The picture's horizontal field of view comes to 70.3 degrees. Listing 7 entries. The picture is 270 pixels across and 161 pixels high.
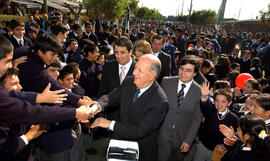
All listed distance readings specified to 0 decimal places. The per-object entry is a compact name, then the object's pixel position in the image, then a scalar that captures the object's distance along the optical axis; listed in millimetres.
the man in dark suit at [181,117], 3004
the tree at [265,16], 19156
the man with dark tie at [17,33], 5391
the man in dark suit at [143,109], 2195
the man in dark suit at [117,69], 3639
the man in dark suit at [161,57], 4927
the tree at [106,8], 19906
